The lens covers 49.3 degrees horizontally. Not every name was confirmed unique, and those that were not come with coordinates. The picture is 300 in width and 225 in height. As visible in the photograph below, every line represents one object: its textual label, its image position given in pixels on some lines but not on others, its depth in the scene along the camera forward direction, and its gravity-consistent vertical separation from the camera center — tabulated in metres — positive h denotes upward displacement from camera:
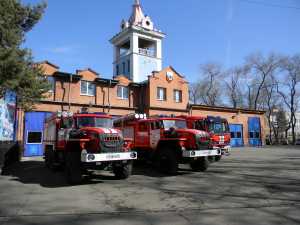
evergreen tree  14.45 +4.01
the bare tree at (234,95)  65.62 +9.19
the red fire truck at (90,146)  11.84 -0.18
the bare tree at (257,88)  61.44 +10.15
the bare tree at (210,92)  64.25 +9.49
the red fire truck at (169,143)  14.34 -0.11
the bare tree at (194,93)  66.25 +9.67
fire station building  28.08 +4.83
